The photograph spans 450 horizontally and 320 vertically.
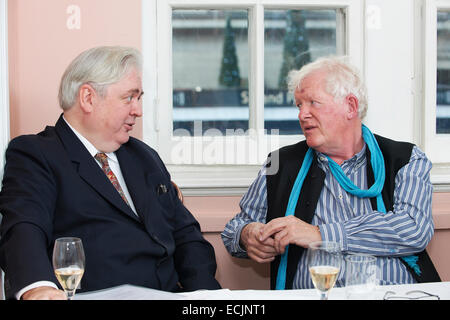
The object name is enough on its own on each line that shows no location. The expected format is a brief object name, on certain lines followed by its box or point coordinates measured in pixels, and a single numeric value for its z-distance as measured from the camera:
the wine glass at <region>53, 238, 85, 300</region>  1.27
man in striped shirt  1.93
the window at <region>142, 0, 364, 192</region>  2.54
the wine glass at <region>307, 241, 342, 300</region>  1.23
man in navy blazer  1.69
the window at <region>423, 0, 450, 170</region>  2.62
